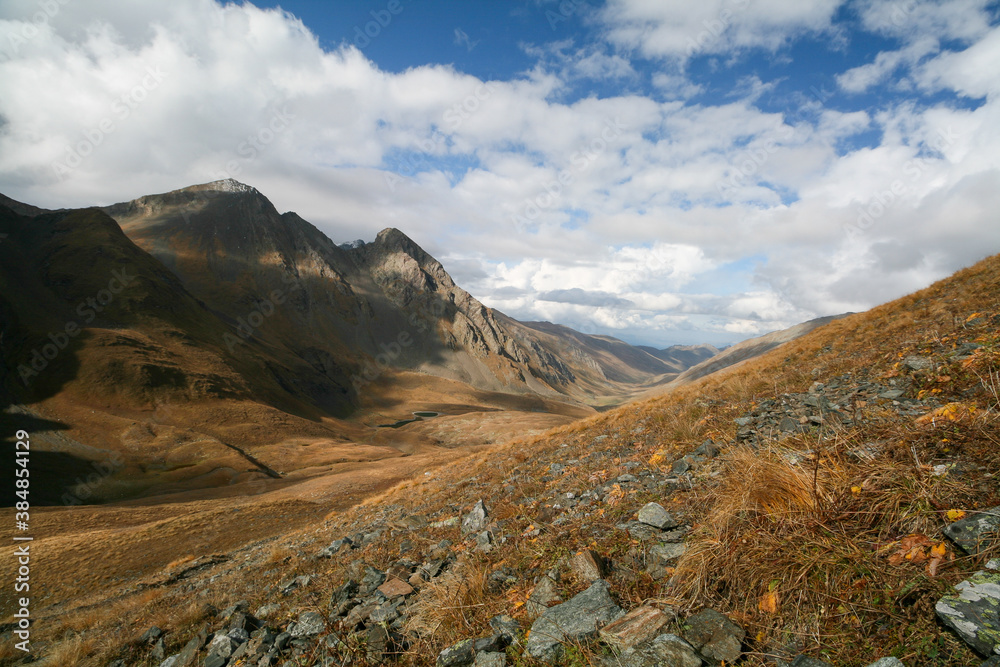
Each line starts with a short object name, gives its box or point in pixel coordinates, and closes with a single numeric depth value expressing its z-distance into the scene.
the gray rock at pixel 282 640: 5.29
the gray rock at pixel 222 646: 5.66
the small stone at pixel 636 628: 3.15
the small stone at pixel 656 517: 4.80
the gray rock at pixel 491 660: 3.51
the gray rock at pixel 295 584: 7.81
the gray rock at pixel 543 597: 3.99
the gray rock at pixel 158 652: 6.61
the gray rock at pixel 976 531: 2.60
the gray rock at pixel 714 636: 2.82
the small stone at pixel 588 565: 4.20
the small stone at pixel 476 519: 7.82
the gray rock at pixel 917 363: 7.27
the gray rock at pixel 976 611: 2.12
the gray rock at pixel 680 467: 6.74
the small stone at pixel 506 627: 3.79
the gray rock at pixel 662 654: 2.82
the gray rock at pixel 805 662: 2.46
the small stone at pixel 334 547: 10.22
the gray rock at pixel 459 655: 3.74
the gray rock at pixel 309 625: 5.40
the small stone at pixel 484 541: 6.38
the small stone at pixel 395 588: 5.70
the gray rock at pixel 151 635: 7.20
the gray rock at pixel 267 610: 6.77
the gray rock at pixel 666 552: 4.16
